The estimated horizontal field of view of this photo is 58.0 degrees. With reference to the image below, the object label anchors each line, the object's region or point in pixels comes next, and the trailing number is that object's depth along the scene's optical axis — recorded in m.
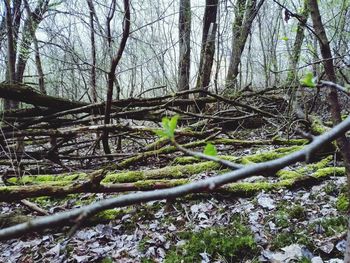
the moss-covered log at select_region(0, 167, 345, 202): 3.08
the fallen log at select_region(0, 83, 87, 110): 4.59
